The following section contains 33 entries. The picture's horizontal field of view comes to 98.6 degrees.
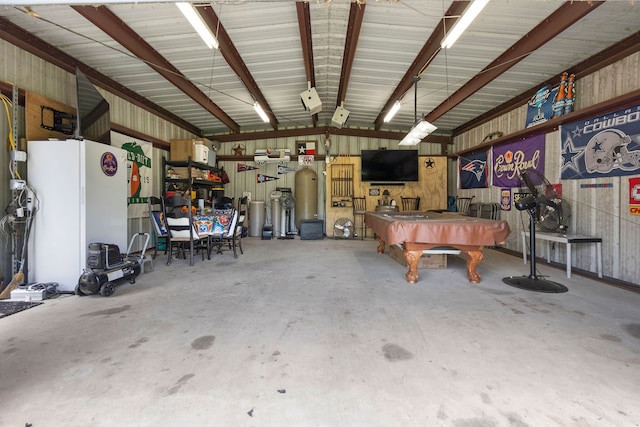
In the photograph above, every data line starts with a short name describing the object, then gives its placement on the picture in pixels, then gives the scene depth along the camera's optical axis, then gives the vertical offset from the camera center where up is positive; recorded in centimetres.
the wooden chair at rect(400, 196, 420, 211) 892 +20
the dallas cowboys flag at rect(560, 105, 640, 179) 368 +94
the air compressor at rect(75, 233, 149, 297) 317 -75
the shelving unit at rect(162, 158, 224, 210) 658 +86
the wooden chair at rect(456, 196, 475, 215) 793 +16
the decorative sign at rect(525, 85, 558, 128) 496 +195
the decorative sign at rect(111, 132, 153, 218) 566 +84
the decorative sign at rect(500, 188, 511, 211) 630 +24
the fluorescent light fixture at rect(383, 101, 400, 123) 614 +234
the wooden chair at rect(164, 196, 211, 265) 468 -21
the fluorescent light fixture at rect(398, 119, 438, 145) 511 +151
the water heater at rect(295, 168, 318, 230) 907 +51
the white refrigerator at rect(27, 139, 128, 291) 342 -2
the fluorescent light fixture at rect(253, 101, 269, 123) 631 +240
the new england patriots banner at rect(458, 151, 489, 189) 720 +109
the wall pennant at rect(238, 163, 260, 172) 938 +142
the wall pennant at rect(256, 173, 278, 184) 941 +108
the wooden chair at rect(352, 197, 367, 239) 895 -18
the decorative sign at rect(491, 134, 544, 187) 534 +108
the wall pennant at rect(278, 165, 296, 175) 938 +135
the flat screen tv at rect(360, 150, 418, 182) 877 +142
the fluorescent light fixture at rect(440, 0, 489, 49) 281 +213
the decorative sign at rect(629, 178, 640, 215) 365 +17
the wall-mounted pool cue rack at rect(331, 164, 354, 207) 909 +84
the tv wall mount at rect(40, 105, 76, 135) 372 +126
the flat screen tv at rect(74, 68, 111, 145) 366 +138
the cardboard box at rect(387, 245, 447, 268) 467 -88
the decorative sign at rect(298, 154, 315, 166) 928 +170
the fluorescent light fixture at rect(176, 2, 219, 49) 291 +213
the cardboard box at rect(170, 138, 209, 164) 718 +159
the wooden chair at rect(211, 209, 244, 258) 532 -25
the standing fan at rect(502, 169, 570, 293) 372 -6
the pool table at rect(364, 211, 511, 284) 360 -31
